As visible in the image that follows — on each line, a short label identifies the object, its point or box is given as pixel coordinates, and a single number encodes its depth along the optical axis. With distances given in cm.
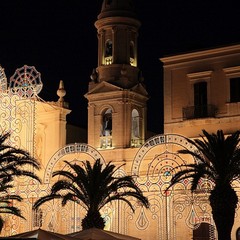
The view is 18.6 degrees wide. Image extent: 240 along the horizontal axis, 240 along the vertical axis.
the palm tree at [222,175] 3351
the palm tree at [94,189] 3775
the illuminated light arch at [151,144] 4012
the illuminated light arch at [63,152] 4436
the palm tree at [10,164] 3472
